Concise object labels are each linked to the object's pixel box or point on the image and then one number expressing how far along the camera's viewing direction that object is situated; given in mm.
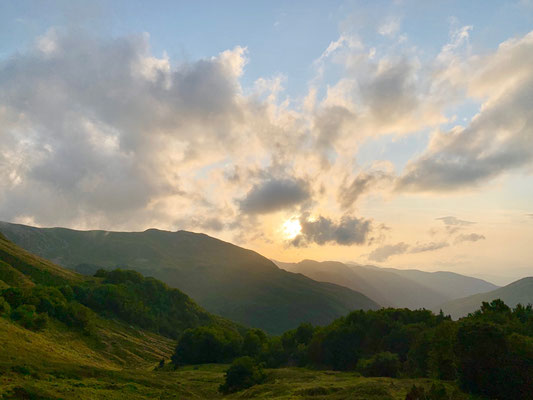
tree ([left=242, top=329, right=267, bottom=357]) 120931
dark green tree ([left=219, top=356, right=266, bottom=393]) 67700
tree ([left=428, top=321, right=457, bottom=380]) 61406
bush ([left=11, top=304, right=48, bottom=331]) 76812
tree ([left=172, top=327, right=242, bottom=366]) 120938
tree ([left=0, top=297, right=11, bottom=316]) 71262
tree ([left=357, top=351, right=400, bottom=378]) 73062
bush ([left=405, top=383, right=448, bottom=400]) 38188
